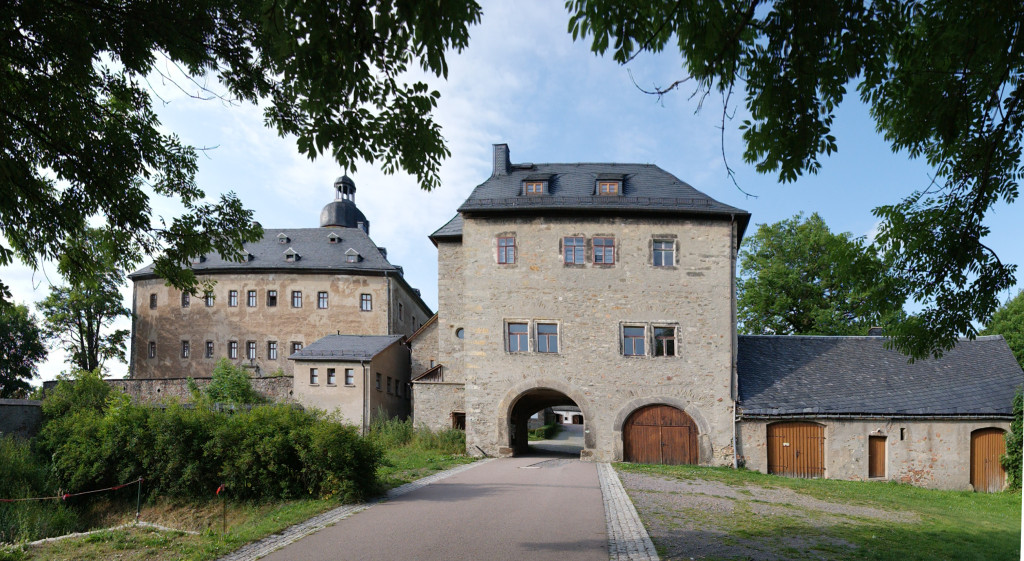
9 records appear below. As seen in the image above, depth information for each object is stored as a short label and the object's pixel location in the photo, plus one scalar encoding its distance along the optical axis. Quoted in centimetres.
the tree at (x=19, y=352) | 4603
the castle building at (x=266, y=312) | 4619
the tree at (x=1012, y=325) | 4048
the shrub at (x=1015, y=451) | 2262
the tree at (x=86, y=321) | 4722
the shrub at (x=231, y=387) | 3500
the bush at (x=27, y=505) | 1246
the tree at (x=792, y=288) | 3600
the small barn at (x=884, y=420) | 2334
